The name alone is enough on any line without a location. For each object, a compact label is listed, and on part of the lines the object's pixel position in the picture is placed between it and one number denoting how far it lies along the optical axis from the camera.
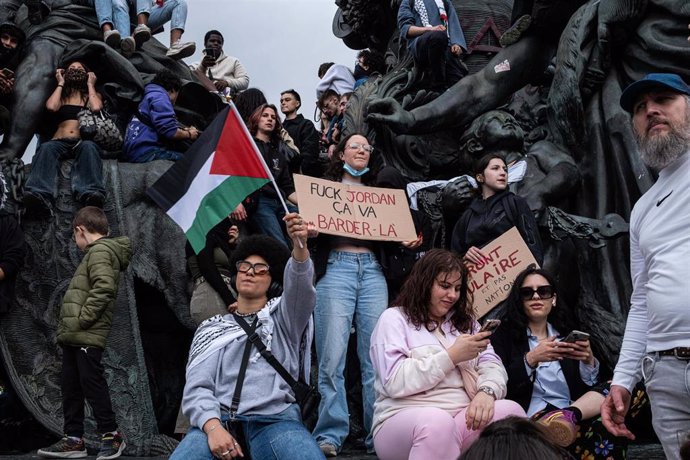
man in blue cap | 4.08
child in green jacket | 6.65
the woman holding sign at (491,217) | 6.91
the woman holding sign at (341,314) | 6.28
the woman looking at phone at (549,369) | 5.27
